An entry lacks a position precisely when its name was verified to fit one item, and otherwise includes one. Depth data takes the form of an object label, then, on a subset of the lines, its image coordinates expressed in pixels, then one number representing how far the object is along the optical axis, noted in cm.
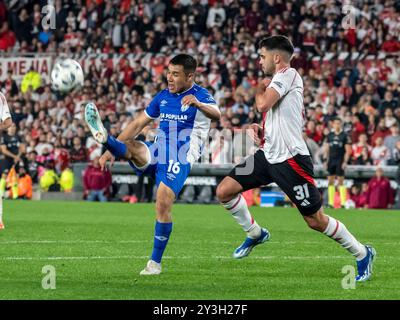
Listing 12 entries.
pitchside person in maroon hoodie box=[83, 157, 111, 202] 2948
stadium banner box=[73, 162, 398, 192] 2674
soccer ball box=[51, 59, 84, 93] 1332
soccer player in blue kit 1080
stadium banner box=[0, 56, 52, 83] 3534
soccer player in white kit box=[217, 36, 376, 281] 1041
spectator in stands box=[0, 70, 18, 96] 3522
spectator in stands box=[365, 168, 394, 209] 2603
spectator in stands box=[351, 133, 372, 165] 2722
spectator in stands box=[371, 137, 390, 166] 2680
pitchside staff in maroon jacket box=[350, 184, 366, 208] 2673
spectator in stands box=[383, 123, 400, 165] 2650
